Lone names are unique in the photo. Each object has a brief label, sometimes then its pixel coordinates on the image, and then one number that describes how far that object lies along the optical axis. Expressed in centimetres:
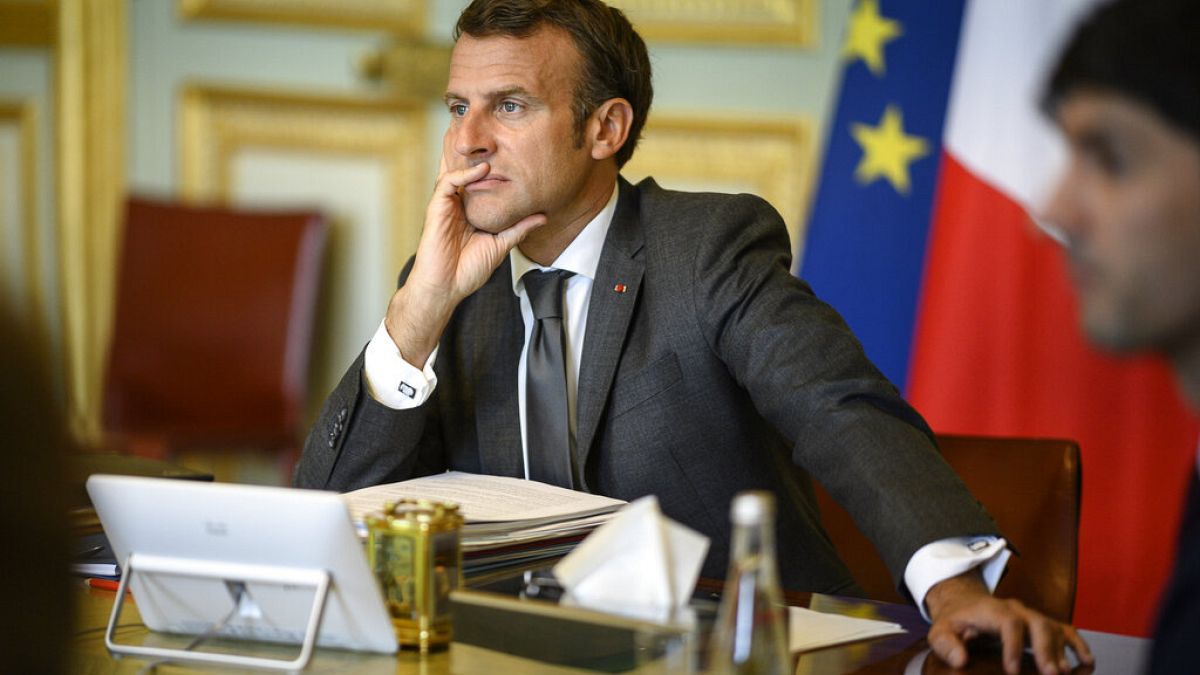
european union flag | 406
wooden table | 293
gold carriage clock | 296
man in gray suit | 338
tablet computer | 293
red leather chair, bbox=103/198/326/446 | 462
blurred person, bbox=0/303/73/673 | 138
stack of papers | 303
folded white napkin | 281
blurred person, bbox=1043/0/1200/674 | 238
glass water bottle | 259
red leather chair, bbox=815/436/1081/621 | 325
